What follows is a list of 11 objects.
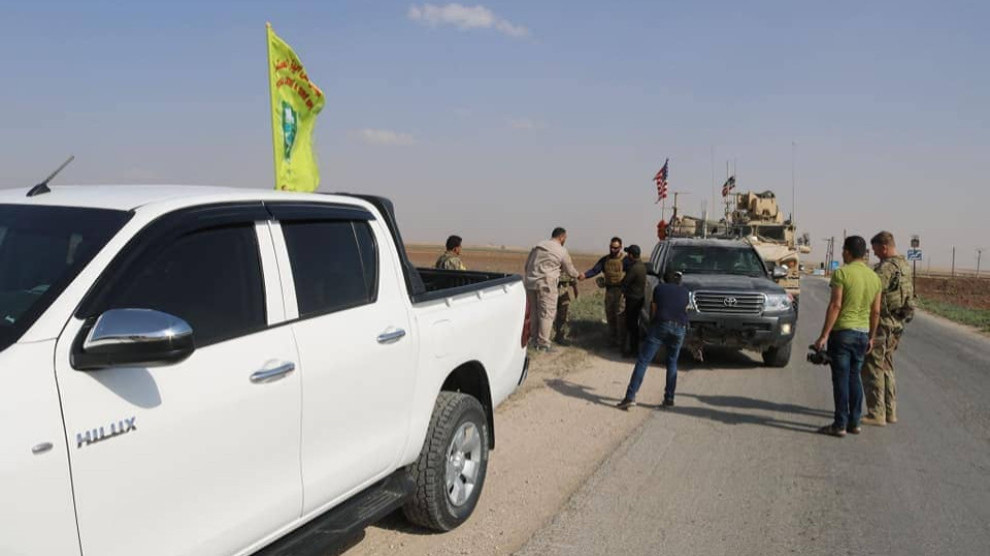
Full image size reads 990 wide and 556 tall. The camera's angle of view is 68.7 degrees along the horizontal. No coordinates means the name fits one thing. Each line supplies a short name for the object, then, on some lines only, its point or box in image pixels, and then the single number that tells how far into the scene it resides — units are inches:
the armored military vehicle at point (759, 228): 754.4
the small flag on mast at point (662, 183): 882.4
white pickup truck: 85.9
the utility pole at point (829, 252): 2834.6
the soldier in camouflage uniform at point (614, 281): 465.4
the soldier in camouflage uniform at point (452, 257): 408.8
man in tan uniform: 430.3
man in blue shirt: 301.7
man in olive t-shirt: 267.7
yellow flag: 291.6
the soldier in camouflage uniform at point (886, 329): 291.3
